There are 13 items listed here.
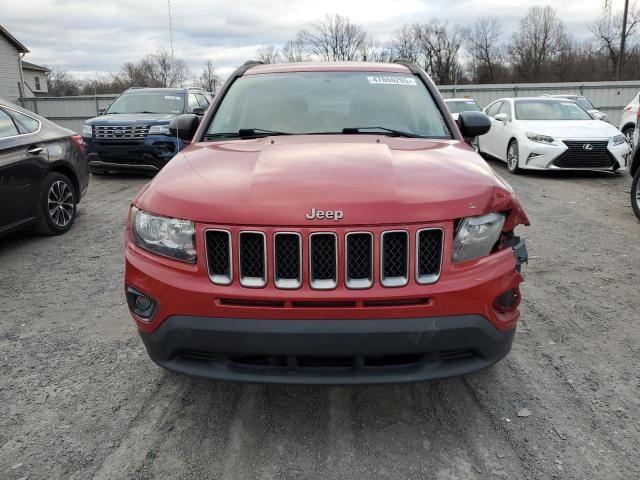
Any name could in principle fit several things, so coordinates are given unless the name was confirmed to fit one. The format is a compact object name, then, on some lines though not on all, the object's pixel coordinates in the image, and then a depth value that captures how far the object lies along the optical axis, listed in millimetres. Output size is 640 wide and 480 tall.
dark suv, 10109
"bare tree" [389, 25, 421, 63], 67000
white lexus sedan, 10242
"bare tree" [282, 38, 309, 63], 59016
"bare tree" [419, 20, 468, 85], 67250
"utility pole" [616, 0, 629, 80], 40431
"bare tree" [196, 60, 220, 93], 57888
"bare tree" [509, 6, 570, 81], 61062
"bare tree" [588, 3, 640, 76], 49669
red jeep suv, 2201
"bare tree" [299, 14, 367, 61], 62406
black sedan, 5487
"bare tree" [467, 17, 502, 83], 64938
